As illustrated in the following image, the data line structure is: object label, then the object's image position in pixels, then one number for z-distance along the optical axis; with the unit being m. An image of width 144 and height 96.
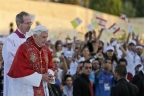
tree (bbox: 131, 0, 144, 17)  53.00
